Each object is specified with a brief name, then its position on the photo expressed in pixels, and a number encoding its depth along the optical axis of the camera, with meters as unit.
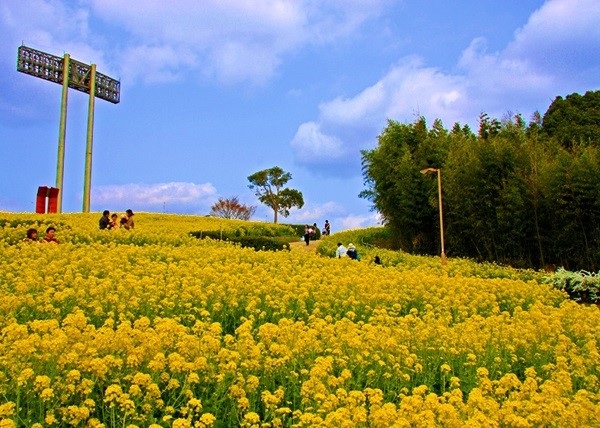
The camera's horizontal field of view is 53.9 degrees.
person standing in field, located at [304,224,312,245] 30.56
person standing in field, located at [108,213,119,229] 18.91
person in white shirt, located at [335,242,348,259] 18.24
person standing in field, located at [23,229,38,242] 13.33
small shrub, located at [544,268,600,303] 13.73
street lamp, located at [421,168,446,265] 20.47
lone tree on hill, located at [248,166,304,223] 60.59
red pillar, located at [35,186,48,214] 34.50
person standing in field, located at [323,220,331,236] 39.55
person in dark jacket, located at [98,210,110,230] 18.95
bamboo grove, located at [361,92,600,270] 18.16
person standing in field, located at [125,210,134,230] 19.53
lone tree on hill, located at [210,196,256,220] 62.06
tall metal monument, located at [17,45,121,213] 36.75
